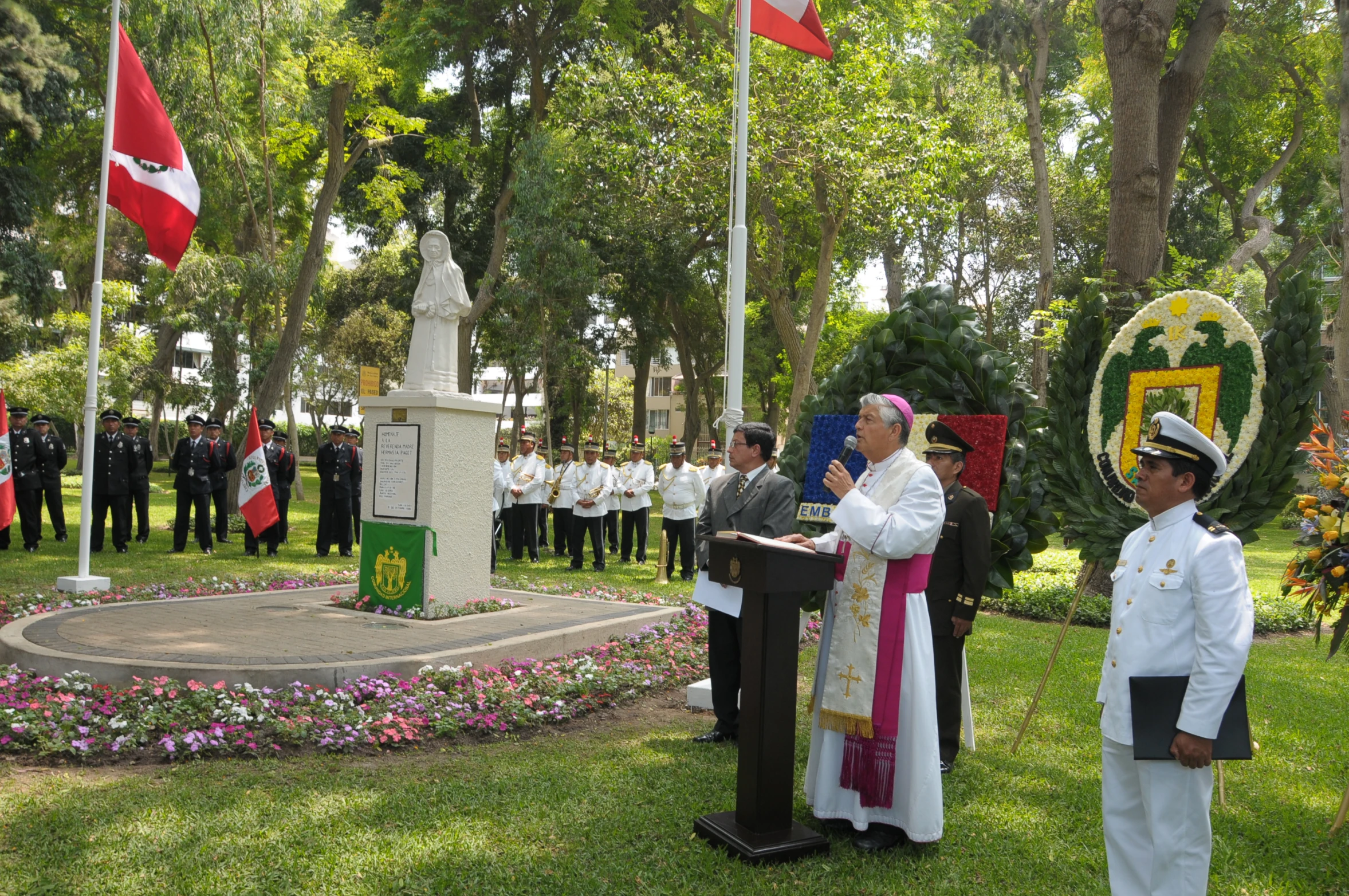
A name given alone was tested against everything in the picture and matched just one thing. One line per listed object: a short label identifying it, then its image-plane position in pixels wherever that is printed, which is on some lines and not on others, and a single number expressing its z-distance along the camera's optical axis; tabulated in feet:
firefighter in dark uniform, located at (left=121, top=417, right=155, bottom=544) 46.42
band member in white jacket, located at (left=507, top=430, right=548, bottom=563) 50.37
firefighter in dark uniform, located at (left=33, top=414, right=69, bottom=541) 46.80
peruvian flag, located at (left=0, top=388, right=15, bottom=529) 32.12
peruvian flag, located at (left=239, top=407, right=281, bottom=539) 40.93
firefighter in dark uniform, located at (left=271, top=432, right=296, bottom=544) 50.88
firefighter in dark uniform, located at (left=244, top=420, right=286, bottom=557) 46.93
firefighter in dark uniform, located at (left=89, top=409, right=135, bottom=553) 45.68
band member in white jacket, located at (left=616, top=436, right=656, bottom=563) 50.78
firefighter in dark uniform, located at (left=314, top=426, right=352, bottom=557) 48.24
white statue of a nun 29.89
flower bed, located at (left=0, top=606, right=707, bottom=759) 17.52
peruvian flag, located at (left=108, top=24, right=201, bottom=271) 31.73
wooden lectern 13.47
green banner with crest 27.94
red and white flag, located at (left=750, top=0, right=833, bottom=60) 27.22
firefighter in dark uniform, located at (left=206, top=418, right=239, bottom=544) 48.01
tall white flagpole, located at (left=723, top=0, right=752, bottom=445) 23.79
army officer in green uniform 17.92
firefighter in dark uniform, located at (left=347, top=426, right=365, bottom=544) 48.73
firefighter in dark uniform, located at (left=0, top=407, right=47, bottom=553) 44.75
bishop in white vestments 13.64
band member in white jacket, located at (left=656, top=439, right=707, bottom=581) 45.19
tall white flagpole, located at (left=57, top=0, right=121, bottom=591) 30.55
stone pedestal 28.09
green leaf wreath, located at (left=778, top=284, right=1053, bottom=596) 20.95
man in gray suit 19.49
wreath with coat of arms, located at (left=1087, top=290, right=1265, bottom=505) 17.83
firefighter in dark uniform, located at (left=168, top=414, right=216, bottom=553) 46.70
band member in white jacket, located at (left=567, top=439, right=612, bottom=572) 47.55
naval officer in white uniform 10.12
